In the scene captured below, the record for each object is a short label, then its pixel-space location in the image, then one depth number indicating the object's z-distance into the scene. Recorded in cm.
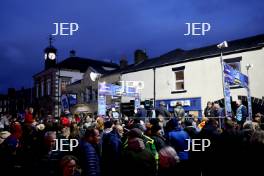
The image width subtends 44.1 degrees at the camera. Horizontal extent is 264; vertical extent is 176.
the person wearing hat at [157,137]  694
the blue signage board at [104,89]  1372
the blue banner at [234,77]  1080
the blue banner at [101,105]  1295
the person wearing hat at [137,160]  542
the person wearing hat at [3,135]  705
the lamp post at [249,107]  1130
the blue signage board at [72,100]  1717
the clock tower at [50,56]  4300
